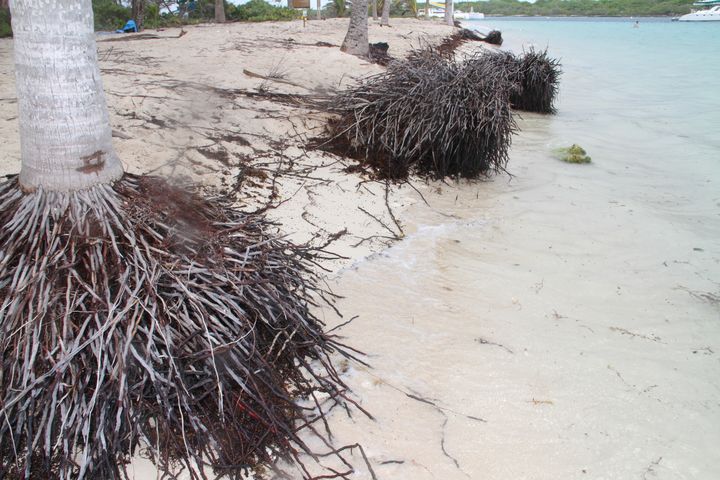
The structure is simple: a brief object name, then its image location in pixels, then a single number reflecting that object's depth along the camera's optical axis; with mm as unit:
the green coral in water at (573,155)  8039
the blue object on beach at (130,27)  14102
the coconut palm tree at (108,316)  2146
